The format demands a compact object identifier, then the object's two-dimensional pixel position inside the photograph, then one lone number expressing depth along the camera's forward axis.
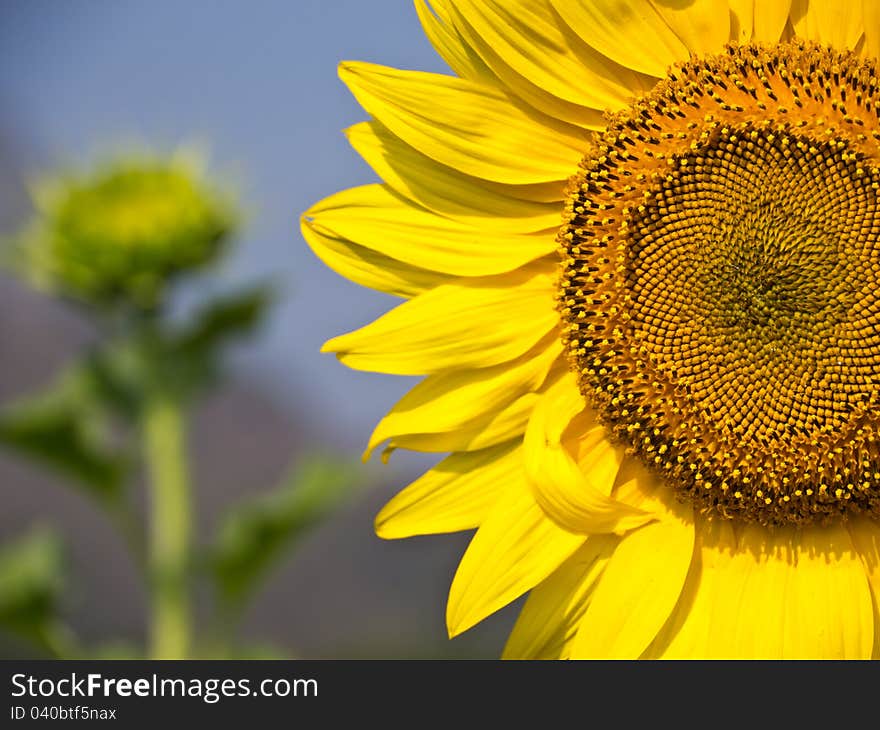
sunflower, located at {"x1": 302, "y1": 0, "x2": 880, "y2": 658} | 1.04
